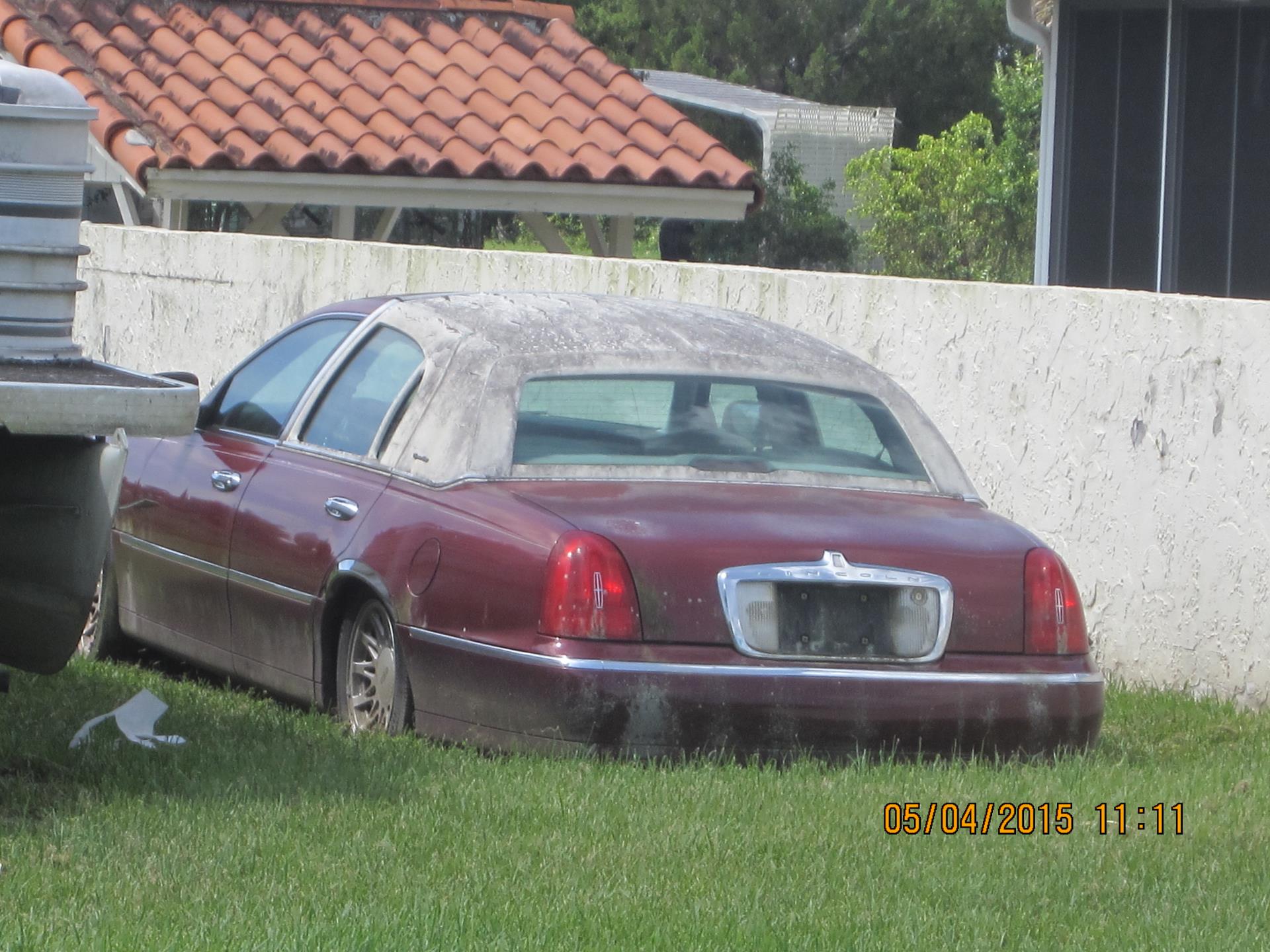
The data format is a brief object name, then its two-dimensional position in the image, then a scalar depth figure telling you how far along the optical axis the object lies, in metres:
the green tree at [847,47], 88.19
